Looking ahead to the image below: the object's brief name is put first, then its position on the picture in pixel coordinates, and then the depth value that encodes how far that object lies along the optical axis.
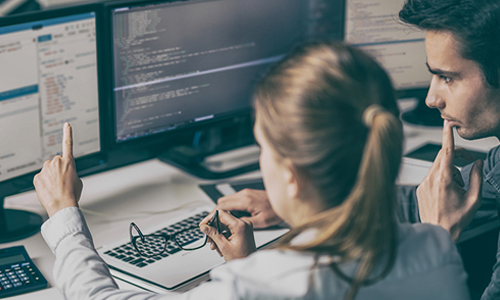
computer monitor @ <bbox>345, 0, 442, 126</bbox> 1.83
